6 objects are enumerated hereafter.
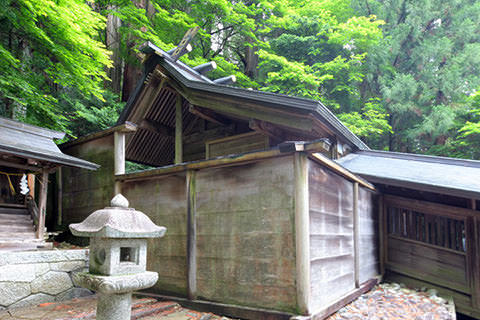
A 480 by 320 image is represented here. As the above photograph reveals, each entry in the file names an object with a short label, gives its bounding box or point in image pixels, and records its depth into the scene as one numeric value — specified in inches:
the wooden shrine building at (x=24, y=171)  319.0
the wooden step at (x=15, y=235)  334.7
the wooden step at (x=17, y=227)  344.8
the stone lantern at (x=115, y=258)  155.7
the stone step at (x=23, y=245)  319.4
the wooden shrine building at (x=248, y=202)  198.5
